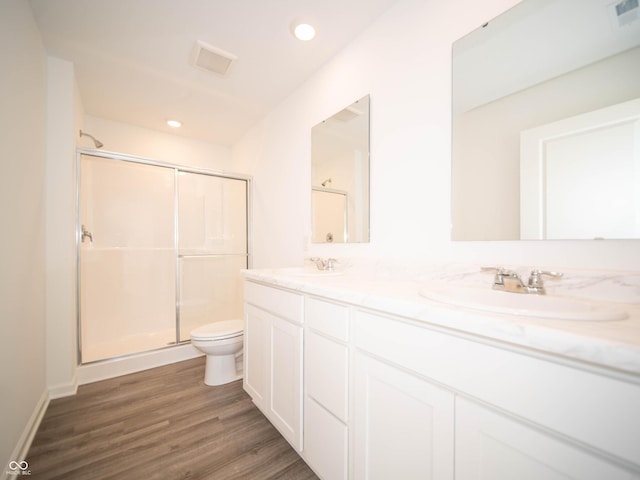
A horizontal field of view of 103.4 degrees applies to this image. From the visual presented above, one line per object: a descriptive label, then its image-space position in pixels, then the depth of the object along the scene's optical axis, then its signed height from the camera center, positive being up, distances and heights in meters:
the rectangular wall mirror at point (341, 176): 1.60 +0.43
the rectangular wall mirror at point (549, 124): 0.78 +0.42
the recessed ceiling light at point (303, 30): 1.54 +1.31
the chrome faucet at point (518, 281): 0.87 -0.16
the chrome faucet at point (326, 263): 1.75 -0.18
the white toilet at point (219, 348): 1.91 -0.85
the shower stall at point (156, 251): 2.55 -0.14
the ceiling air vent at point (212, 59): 1.74 +1.30
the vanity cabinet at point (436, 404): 0.44 -0.42
